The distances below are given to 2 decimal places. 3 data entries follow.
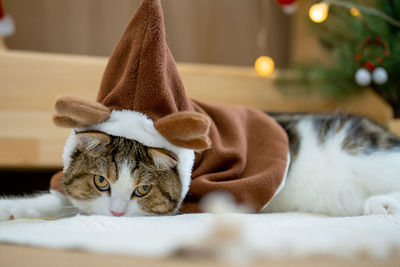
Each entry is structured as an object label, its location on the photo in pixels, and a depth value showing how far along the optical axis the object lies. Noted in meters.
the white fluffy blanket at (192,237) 0.38
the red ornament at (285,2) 0.90
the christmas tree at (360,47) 0.80
